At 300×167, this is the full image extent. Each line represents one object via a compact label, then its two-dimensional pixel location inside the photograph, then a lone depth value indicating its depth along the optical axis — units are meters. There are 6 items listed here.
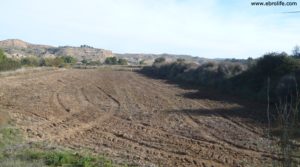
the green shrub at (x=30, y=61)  57.30
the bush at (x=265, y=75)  17.91
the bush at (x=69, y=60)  71.68
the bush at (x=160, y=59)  55.87
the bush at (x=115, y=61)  76.89
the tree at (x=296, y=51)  22.72
